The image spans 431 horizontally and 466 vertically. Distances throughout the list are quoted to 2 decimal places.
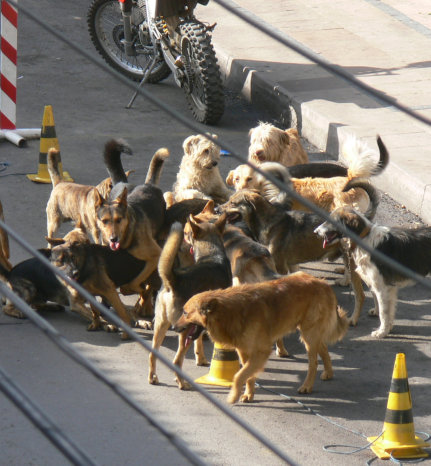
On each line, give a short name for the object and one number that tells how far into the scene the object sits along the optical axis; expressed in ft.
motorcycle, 74.38
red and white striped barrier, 73.20
